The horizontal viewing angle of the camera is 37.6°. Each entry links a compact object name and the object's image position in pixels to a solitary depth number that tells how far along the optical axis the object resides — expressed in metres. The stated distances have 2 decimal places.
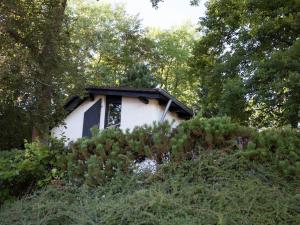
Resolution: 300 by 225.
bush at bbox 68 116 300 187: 5.43
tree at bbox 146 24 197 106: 38.97
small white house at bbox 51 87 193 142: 18.89
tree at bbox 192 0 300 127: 16.83
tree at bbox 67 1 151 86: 28.72
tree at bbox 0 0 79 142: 11.34
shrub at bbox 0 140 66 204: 6.86
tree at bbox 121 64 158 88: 28.92
